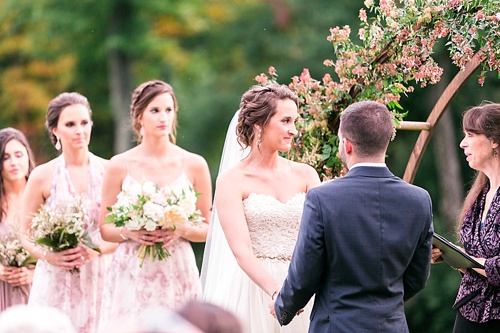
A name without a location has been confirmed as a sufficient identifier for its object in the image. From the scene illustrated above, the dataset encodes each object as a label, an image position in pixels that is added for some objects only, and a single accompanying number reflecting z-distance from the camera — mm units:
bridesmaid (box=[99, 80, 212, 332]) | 9749
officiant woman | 7674
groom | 6372
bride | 8066
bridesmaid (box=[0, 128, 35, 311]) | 11050
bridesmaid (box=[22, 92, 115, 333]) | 10368
